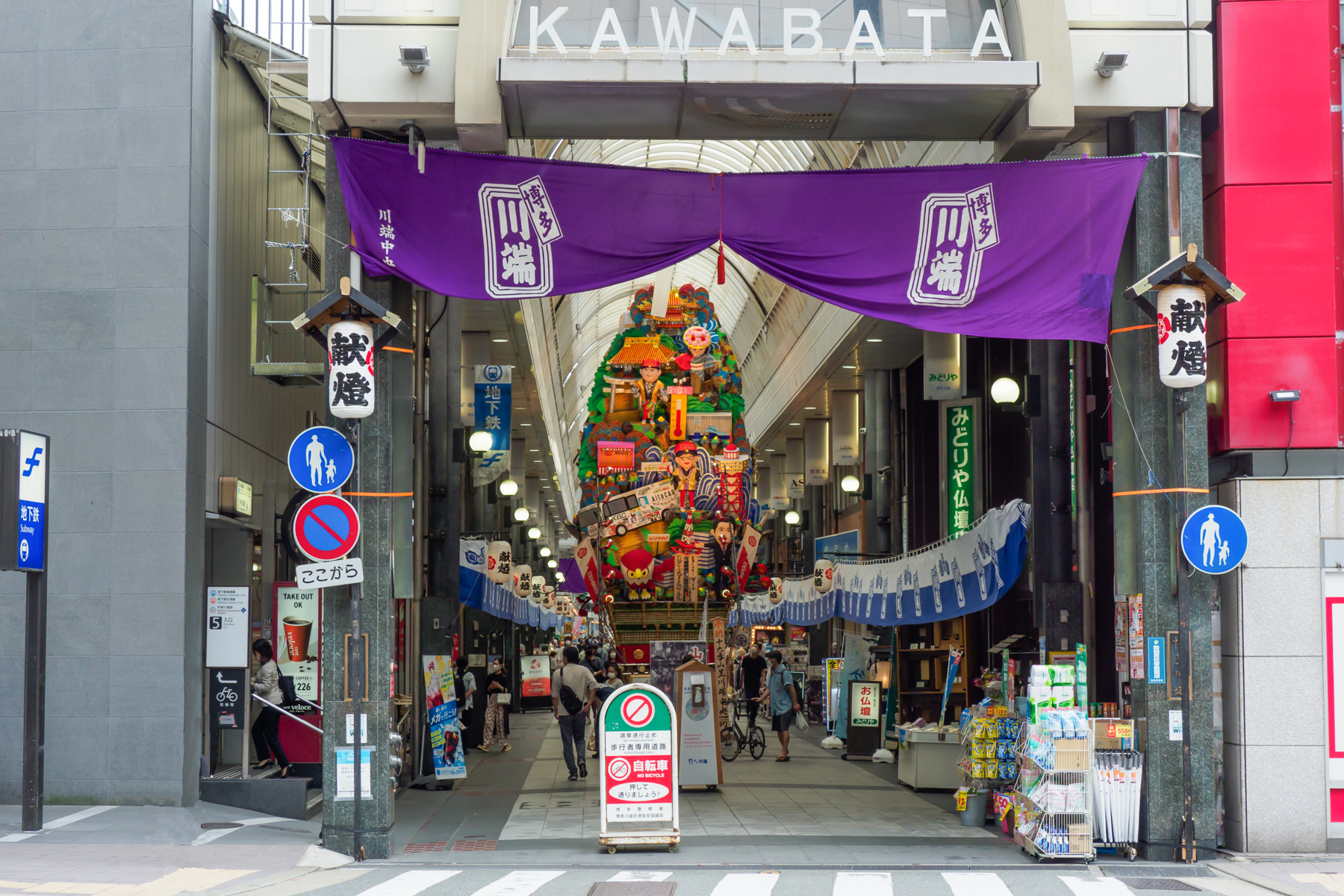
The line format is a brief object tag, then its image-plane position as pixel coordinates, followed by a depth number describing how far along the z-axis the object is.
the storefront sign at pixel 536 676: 34.41
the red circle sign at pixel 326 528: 11.24
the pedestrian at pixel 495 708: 22.55
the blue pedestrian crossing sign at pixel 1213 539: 11.23
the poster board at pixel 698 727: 16.52
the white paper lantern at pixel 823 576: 22.66
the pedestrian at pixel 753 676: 23.25
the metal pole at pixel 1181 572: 11.22
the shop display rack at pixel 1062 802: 11.09
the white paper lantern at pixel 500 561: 21.39
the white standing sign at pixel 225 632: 13.75
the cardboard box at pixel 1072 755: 11.20
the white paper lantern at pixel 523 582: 24.80
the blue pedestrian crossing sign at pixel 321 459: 11.37
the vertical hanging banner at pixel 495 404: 23.05
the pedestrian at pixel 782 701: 20.86
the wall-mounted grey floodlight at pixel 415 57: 11.22
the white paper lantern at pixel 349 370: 11.29
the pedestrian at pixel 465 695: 20.77
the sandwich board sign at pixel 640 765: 11.65
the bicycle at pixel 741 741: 21.27
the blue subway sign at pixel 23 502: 11.55
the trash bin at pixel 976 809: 13.26
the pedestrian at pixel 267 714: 14.66
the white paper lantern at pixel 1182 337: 11.25
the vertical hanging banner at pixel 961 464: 21.42
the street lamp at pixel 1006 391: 17.00
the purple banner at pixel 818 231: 11.77
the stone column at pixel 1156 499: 11.36
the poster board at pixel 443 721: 16.78
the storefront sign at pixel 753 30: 11.43
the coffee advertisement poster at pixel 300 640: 15.47
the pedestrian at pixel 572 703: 17.50
